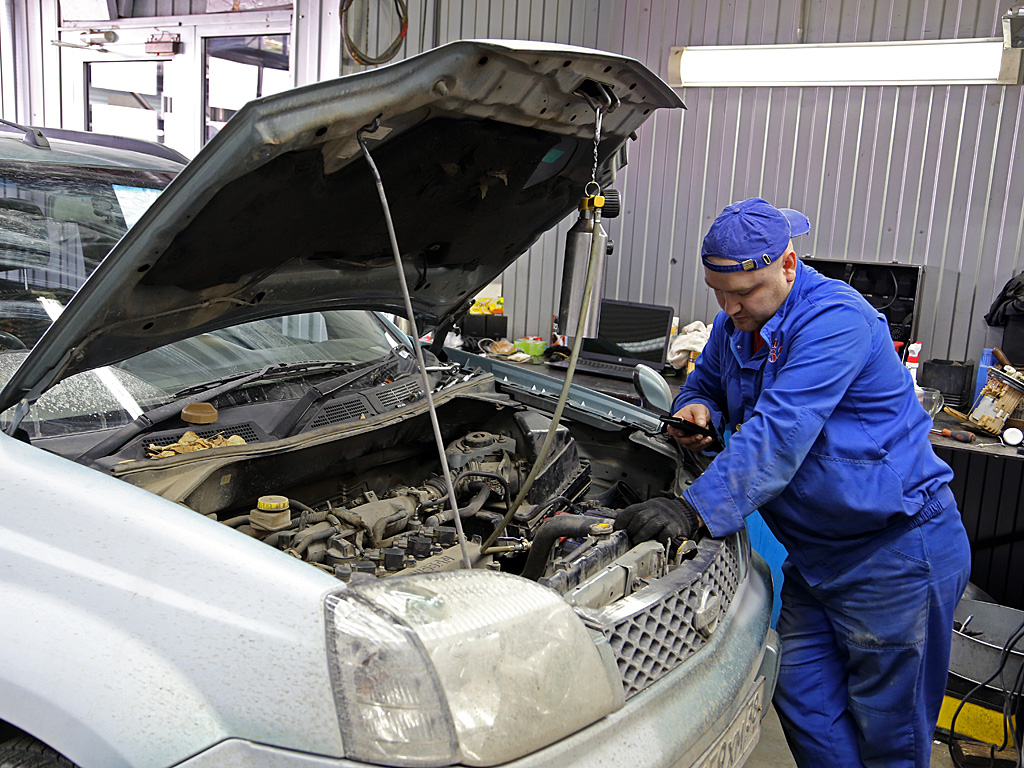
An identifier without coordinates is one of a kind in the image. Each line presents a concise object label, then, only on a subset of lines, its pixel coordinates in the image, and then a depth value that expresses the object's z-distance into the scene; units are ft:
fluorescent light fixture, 15.03
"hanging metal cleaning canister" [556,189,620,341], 6.15
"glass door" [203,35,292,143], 18.75
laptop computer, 16.90
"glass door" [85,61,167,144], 20.81
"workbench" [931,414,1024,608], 14.56
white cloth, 16.48
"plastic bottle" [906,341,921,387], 14.43
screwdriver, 11.82
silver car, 3.67
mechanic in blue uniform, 6.06
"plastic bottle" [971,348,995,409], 13.67
